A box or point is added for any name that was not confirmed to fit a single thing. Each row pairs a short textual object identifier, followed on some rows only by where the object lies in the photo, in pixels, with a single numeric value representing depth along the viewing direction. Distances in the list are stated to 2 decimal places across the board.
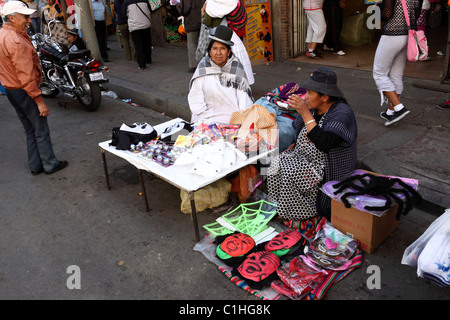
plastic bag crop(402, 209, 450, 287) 2.62
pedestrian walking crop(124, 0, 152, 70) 9.23
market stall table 3.37
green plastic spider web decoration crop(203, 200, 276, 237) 3.61
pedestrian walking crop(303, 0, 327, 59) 8.02
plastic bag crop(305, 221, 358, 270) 3.04
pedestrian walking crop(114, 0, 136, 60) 9.98
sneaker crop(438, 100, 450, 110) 5.35
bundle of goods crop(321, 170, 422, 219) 3.02
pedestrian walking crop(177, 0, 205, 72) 7.75
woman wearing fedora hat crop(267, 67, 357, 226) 3.30
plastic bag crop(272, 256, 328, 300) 2.84
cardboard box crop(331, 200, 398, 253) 3.12
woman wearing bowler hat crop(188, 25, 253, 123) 4.51
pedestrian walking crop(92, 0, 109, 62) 11.20
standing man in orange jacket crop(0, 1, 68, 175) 4.32
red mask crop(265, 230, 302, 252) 3.24
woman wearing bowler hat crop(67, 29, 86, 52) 8.47
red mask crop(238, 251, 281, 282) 2.98
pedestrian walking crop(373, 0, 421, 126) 4.65
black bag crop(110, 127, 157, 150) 4.14
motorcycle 7.02
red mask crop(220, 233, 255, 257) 3.25
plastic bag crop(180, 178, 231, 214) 3.98
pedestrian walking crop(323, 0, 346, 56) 8.66
